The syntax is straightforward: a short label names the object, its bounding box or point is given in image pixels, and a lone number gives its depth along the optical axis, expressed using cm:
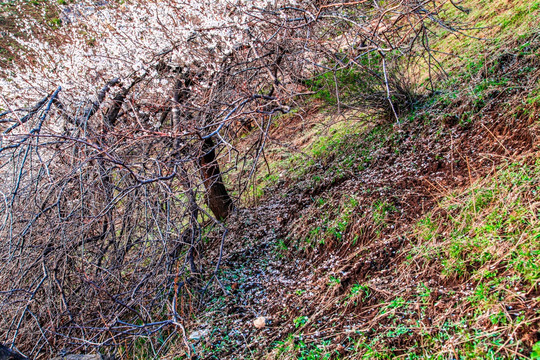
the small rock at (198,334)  283
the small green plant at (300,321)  252
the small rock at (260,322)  271
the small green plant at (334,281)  265
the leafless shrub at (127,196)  283
